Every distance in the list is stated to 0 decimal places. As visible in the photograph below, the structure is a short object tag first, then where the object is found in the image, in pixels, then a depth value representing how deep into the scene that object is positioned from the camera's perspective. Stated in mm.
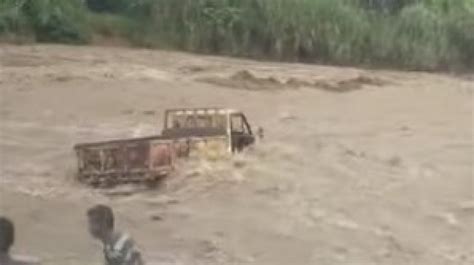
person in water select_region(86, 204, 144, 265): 12314
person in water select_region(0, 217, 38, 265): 11854
